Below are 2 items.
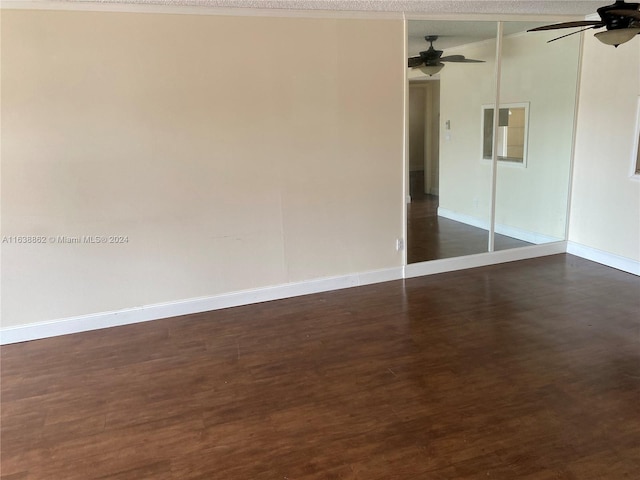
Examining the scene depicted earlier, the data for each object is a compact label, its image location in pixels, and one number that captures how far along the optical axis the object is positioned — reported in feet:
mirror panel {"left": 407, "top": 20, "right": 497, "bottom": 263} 14.44
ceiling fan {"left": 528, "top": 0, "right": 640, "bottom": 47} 9.12
